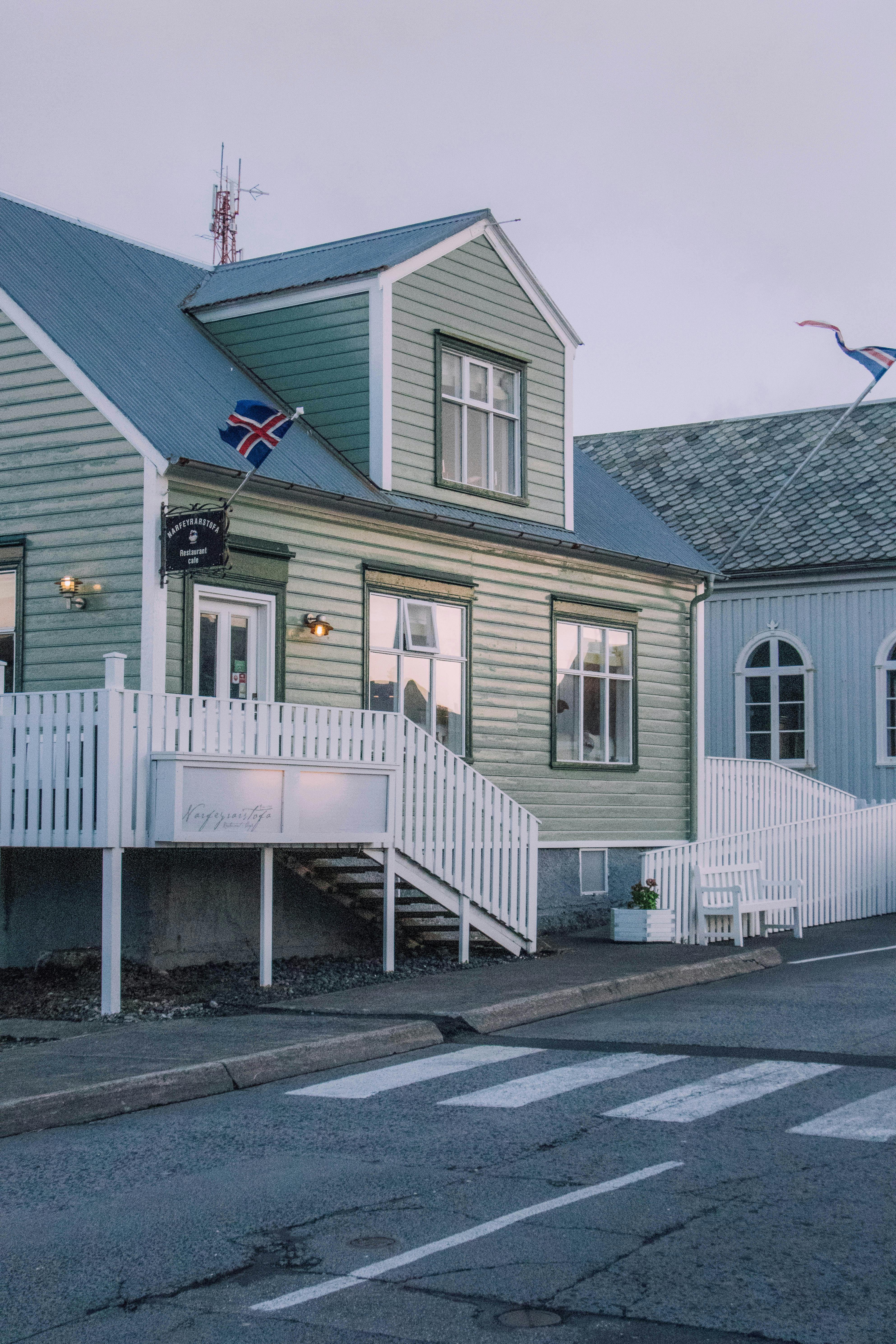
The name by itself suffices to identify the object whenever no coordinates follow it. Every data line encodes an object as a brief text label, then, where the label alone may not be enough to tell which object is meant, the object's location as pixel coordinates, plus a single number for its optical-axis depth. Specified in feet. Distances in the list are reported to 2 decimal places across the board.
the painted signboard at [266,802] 39.47
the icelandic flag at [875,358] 67.97
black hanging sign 43.47
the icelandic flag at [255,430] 45.93
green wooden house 44.11
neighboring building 85.76
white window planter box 55.06
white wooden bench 57.67
